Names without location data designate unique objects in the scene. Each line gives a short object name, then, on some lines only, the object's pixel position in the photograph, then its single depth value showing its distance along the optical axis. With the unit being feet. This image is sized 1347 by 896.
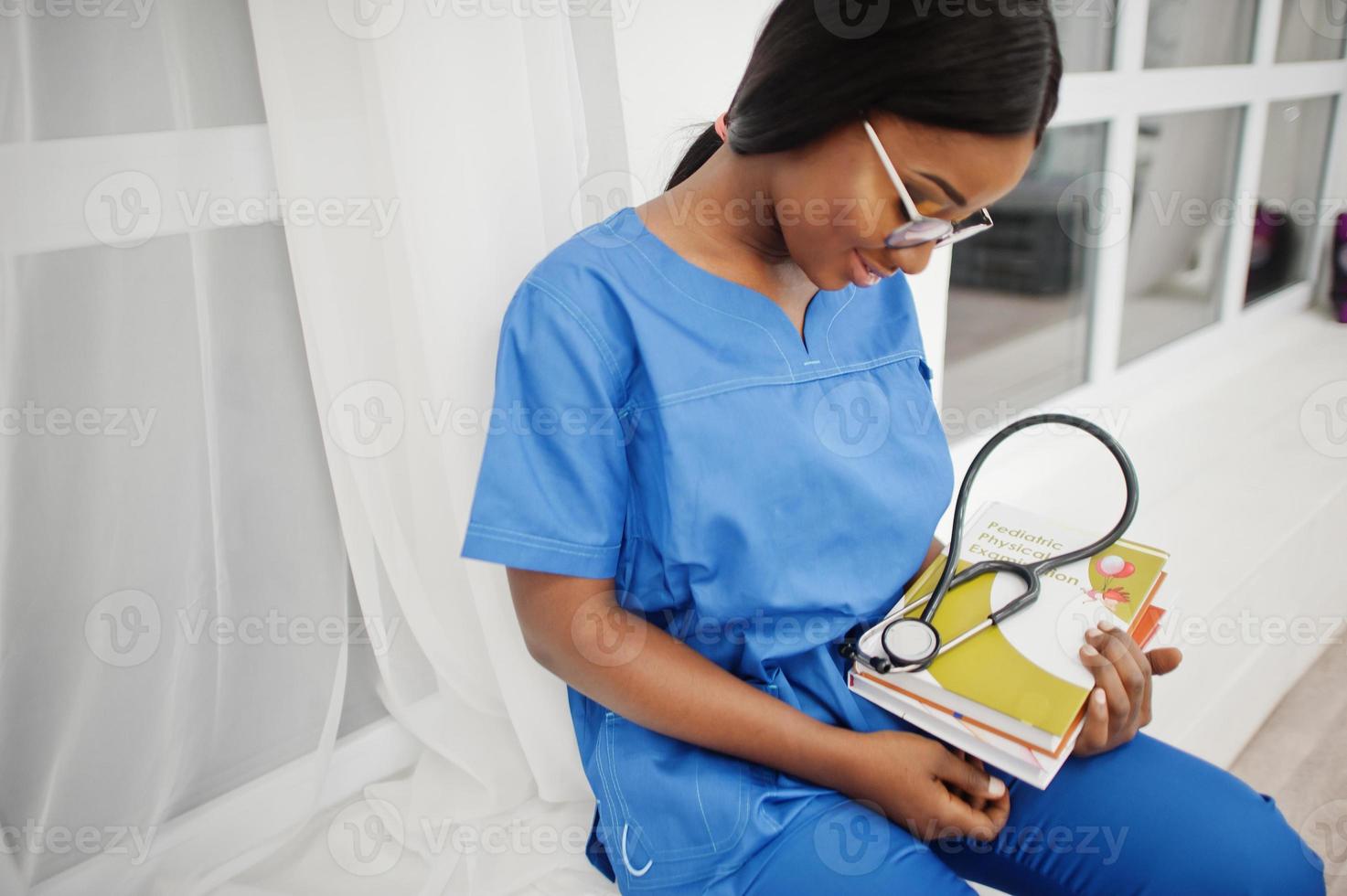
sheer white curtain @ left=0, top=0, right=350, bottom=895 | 2.75
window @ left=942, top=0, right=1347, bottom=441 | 6.89
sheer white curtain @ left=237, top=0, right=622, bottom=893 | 2.93
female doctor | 2.37
